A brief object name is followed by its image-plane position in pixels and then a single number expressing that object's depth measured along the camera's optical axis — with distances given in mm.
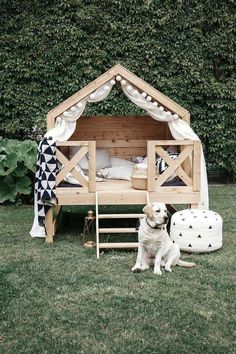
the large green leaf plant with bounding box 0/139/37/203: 9023
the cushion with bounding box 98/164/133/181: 7973
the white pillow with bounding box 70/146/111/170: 8335
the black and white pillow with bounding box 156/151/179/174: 7781
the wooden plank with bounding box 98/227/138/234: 6023
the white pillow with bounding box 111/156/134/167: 8367
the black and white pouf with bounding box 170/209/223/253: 5816
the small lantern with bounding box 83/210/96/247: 6312
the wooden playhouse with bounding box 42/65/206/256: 6484
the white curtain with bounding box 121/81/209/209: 6739
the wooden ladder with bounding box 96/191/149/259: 5887
